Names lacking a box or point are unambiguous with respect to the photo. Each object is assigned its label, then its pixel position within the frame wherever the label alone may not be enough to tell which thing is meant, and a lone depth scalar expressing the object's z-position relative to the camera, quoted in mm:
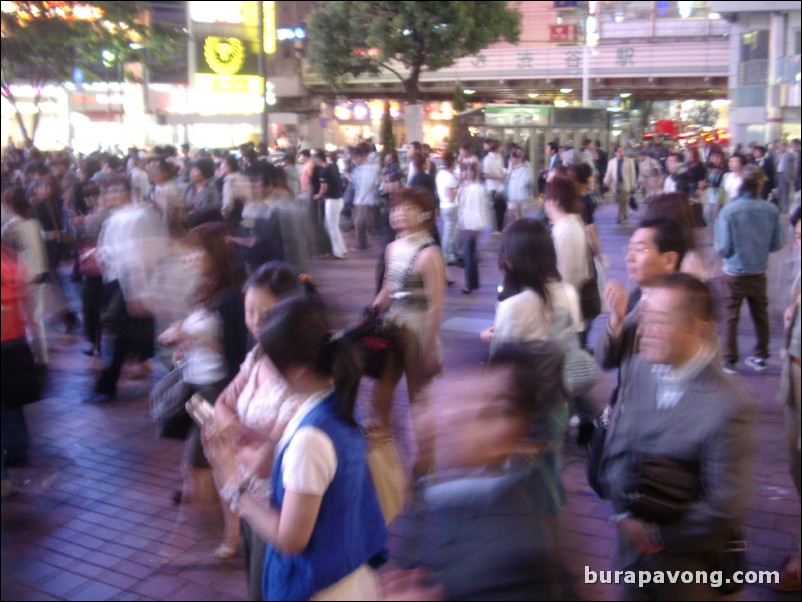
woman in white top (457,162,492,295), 11888
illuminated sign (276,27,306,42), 48309
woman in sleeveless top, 5199
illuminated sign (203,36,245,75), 22234
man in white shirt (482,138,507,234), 15766
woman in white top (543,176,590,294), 5863
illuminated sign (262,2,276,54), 30225
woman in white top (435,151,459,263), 12891
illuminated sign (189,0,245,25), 22745
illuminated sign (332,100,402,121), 51156
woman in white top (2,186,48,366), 7605
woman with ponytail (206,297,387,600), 2500
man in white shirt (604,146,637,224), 19938
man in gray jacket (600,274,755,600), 2623
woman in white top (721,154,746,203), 11525
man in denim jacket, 7500
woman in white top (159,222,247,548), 4586
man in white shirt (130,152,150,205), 14439
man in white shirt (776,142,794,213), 22000
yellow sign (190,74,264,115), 23219
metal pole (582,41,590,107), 35688
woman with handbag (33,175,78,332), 10141
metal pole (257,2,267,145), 18906
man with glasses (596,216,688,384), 4447
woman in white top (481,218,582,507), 4258
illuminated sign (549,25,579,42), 44938
